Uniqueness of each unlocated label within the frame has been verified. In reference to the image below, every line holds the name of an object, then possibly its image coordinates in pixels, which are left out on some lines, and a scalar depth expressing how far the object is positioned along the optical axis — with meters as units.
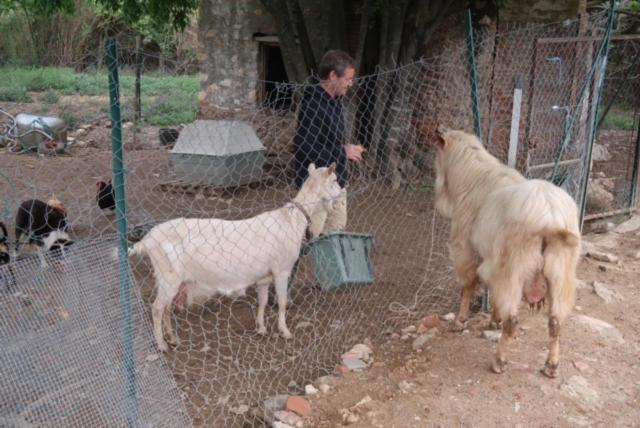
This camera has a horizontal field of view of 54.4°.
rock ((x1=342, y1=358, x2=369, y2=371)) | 4.04
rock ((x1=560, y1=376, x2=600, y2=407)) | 3.53
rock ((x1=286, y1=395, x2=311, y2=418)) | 3.48
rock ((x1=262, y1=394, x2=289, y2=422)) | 3.56
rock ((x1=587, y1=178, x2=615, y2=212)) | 7.42
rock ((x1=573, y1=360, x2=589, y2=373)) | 3.81
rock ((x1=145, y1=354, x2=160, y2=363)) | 3.35
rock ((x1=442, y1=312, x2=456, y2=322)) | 4.67
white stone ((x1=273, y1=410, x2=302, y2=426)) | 3.40
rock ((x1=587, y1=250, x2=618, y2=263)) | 5.66
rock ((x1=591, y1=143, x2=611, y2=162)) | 11.00
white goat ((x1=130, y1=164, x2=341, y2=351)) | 4.20
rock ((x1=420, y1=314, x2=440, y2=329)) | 4.54
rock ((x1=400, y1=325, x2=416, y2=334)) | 4.57
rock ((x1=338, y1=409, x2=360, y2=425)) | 3.34
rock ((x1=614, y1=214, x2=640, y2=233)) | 6.61
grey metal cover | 8.17
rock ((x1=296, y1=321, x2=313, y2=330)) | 4.88
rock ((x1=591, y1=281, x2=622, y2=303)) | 4.89
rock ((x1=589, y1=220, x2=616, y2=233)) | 6.75
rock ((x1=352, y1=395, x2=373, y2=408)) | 3.50
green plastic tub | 4.80
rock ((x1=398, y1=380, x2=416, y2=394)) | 3.64
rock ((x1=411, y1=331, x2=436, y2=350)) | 4.25
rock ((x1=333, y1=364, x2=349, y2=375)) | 3.98
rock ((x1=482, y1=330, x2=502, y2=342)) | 4.19
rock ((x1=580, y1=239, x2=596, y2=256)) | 5.82
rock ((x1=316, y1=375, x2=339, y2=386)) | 3.84
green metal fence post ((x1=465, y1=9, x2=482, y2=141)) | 4.33
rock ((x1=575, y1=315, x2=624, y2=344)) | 4.25
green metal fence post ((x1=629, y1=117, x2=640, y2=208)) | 7.07
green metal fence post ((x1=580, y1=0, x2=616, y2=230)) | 5.46
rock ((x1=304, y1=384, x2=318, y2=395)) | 3.73
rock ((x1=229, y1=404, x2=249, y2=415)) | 3.76
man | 4.40
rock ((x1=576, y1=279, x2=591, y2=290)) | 5.11
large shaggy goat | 3.49
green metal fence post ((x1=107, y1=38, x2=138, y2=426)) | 2.68
